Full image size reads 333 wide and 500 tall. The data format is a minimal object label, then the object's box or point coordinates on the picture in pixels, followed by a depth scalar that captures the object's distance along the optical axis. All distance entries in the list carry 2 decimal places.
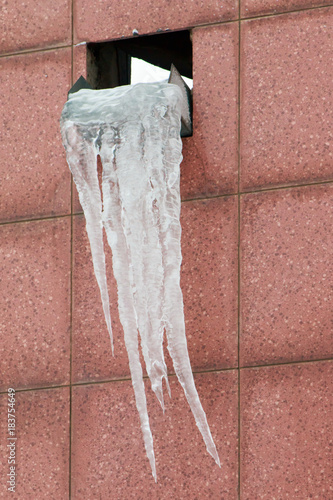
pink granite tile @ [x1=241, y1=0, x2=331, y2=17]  16.19
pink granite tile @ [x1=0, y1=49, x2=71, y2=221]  16.62
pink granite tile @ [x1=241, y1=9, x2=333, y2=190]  15.67
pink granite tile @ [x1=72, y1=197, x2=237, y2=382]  15.41
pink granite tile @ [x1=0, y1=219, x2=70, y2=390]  16.00
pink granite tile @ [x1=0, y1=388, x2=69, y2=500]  15.52
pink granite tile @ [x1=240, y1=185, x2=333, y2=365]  15.07
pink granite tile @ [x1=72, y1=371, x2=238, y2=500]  14.96
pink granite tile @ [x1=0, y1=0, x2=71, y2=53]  17.20
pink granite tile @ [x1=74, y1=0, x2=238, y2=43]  16.59
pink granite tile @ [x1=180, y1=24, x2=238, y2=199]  15.95
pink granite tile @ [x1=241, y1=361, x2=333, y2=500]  14.59
